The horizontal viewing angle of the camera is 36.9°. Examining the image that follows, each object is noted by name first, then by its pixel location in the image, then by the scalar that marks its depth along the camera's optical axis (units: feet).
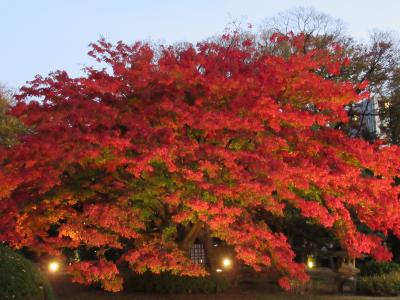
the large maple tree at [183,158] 38.17
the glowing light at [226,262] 56.39
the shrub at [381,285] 50.37
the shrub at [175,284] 48.73
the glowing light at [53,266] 67.53
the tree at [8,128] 97.71
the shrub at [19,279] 22.82
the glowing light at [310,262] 79.69
